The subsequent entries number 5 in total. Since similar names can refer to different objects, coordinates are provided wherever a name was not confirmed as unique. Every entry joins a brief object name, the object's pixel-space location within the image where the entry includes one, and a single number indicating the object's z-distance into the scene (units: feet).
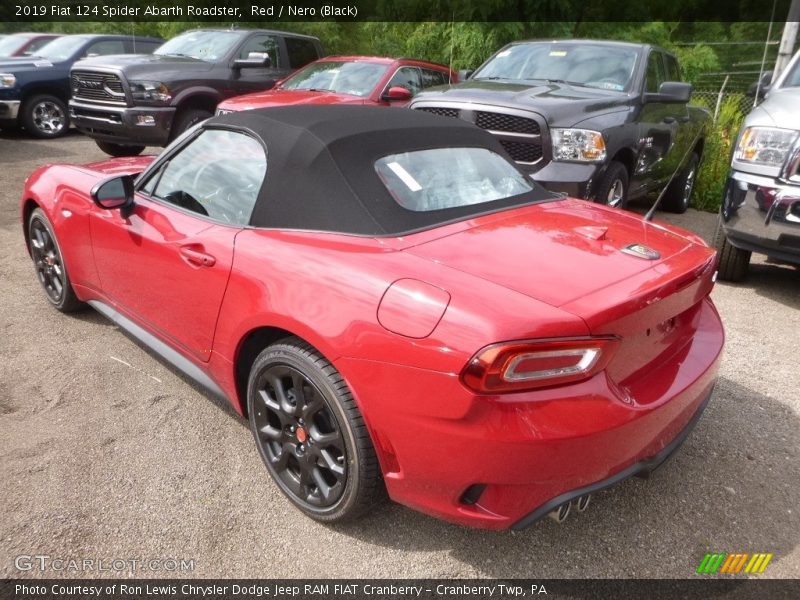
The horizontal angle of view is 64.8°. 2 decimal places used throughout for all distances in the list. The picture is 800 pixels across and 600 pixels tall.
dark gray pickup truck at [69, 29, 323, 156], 27.45
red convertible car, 6.15
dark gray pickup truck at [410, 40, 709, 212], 16.96
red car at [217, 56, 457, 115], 23.90
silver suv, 14.17
